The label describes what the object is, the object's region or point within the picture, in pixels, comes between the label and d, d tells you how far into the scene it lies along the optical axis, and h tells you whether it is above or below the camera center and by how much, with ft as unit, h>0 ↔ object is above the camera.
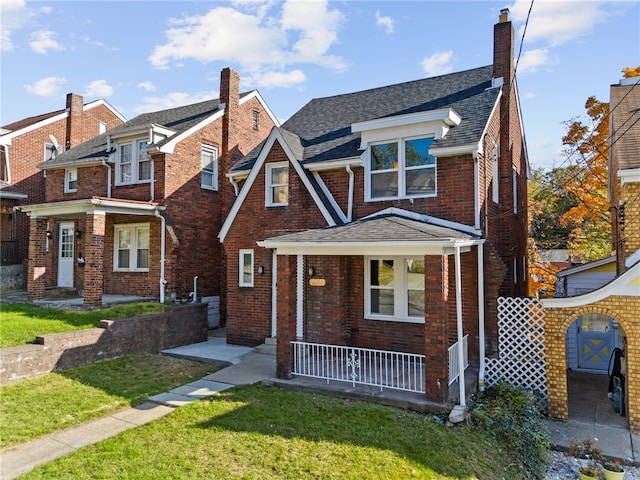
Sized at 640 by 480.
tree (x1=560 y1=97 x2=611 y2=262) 61.41 +13.56
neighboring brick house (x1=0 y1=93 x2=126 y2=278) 66.64 +17.73
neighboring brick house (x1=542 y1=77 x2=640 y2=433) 25.36 -3.15
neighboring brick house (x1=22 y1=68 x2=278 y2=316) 47.52 +6.07
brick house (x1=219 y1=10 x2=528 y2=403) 30.12 +2.88
